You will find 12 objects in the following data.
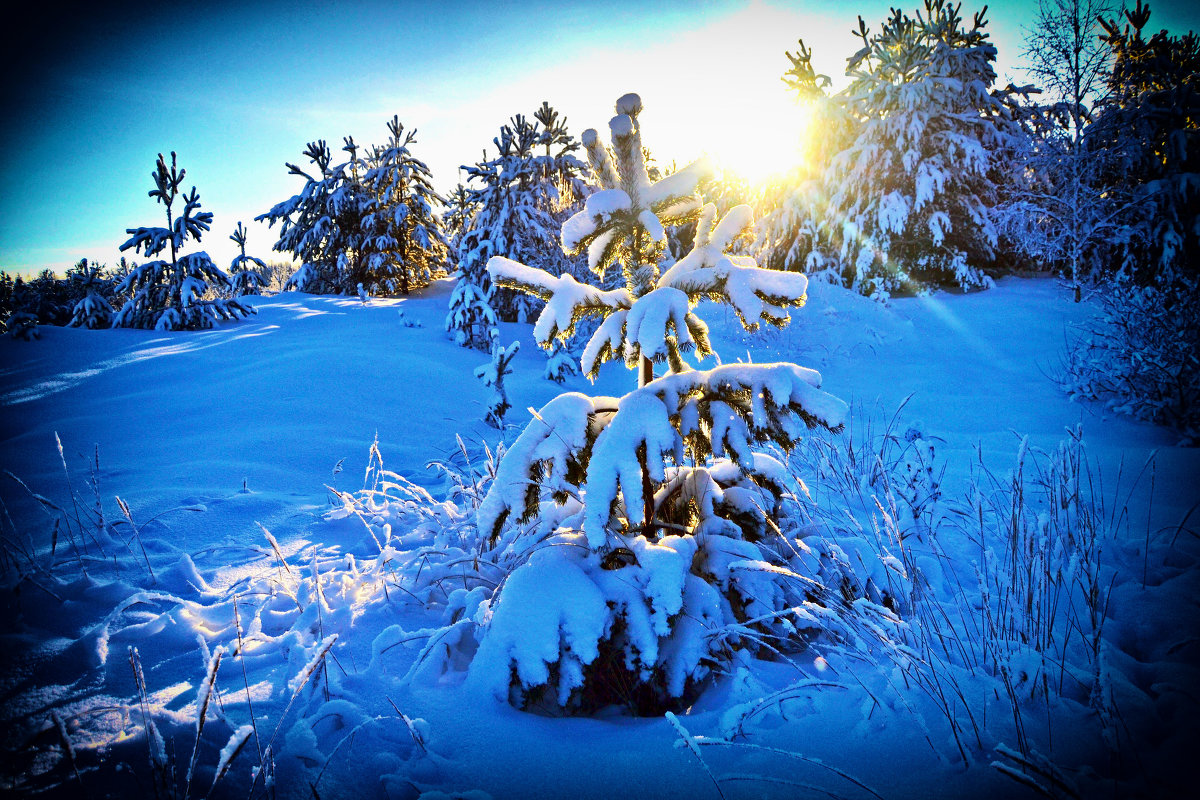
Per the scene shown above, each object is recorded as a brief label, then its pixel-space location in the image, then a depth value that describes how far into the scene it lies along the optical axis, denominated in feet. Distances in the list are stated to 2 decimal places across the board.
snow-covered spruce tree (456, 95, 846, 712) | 5.46
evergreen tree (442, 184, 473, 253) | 54.75
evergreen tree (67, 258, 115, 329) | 32.30
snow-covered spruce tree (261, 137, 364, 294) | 47.85
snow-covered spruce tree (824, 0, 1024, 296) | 37.37
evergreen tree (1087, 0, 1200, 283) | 30.68
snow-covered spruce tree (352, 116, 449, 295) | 46.75
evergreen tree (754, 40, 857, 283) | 41.91
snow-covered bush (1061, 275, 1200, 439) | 14.53
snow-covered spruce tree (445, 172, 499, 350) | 29.84
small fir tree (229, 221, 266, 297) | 52.88
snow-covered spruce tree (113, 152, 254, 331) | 30.12
